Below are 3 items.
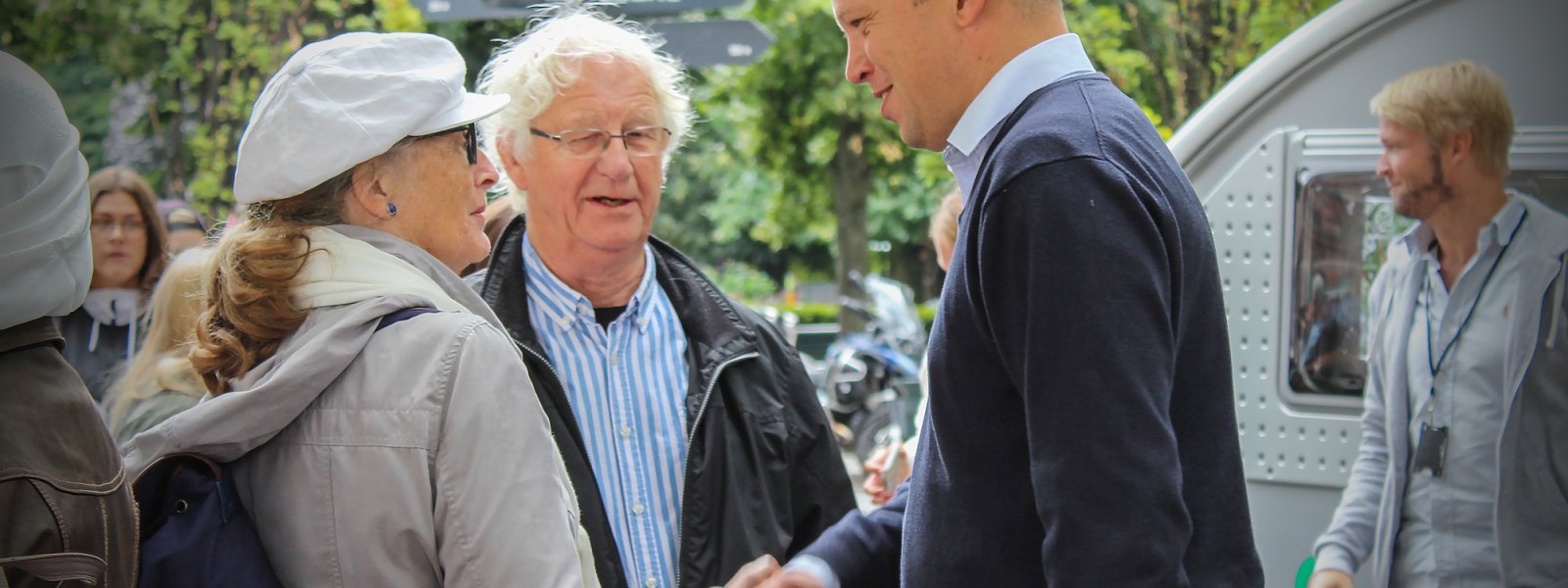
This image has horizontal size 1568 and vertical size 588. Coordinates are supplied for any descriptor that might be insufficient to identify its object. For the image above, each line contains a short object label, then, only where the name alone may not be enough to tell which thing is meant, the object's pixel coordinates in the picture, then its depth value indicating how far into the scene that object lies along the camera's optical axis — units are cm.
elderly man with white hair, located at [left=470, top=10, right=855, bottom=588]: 259
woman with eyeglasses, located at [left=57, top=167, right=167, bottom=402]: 467
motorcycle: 1042
